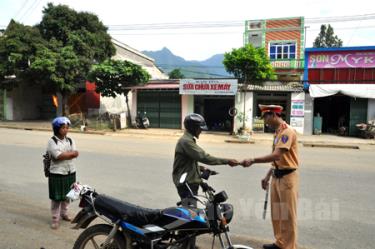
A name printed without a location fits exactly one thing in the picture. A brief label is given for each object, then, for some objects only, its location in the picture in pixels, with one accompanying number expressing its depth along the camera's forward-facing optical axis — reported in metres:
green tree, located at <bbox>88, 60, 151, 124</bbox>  22.45
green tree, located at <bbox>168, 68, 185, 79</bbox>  52.85
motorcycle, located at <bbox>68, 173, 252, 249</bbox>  3.22
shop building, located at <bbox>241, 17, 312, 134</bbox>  21.84
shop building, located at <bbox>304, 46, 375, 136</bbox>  21.31
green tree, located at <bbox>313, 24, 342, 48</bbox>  59.22
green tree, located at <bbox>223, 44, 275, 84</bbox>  24.75
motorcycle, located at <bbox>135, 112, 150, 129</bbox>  23.89
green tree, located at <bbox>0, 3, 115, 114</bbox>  22.59
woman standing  4.82
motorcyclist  3.64
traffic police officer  3.91
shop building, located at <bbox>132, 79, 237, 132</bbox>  23.48
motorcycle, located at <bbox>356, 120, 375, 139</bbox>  19.97
